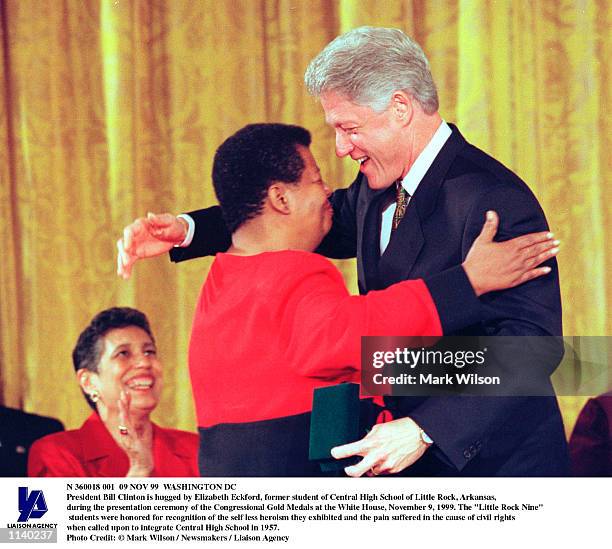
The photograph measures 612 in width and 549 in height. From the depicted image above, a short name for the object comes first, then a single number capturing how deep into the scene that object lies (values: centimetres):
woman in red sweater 644
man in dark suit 643
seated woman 685
